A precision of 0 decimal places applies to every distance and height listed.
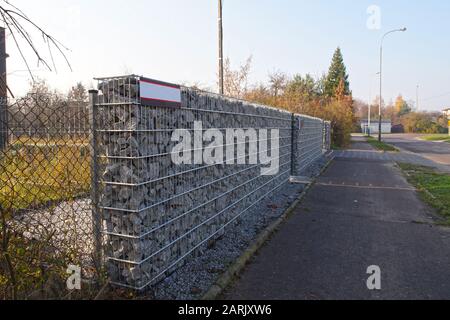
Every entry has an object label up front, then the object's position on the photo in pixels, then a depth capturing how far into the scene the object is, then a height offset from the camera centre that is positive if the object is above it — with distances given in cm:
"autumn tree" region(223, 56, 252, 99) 1977 +271
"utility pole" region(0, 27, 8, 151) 262 +24
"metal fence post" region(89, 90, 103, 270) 367 -49
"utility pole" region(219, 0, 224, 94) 1076 +228
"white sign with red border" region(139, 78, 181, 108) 361 +39
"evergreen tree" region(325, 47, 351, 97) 5694 +886
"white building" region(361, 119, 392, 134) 8731 +109
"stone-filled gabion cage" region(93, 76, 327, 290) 357 -55
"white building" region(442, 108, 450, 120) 8981 +450
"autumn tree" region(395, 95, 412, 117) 11562 +749
